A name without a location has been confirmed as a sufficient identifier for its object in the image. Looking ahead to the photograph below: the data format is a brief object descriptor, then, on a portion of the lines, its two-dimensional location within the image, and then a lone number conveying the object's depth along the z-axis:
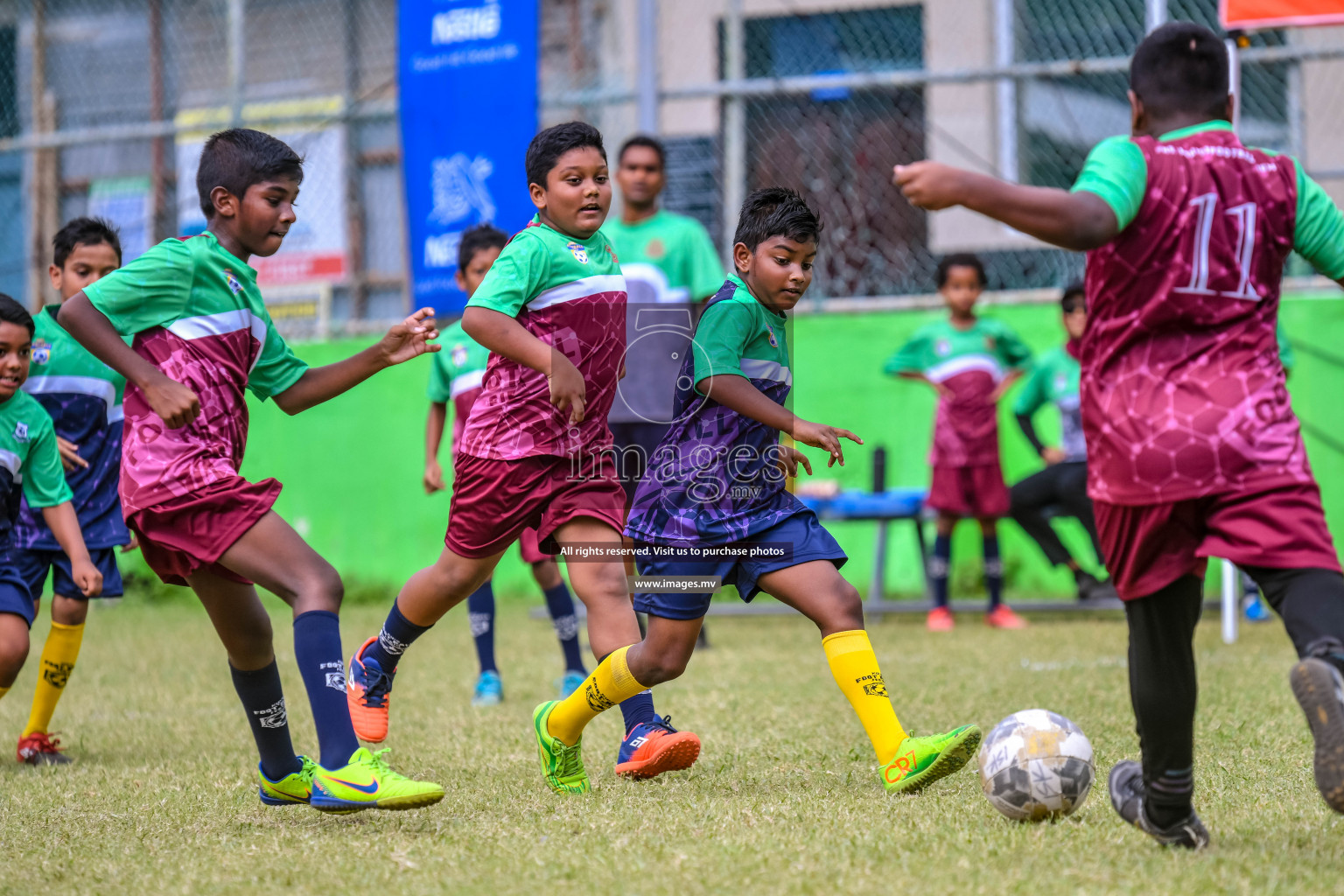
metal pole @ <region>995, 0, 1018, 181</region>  18.36
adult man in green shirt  13.26
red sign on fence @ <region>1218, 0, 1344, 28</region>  13.51
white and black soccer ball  6.38
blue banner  16.28
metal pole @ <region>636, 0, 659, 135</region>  17.56
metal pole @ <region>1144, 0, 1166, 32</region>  17.36
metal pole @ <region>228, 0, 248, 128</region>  20.23
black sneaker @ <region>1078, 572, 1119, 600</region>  16.25
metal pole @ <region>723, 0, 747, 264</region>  18.64
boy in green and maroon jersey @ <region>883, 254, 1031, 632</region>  16.70
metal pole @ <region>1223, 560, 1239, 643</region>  13.96
